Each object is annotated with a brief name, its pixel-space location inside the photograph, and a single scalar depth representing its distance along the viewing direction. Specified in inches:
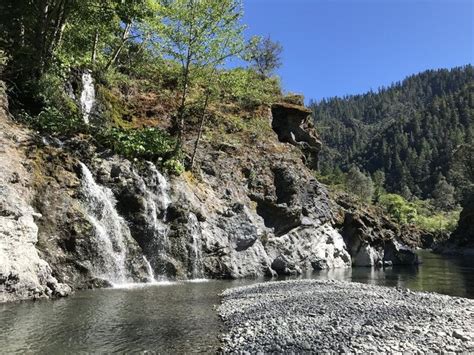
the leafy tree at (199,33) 1266.0
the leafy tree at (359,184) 5237.7
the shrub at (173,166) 1157.7
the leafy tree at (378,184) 5818.9
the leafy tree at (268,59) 2970.0
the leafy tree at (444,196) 6653.5
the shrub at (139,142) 1035.3
